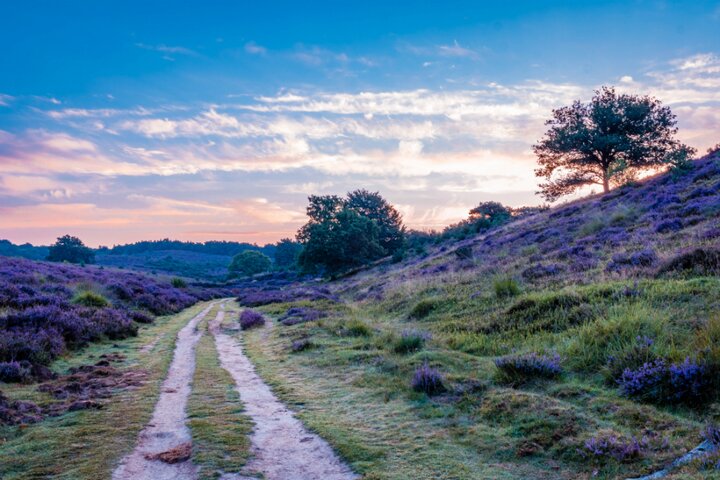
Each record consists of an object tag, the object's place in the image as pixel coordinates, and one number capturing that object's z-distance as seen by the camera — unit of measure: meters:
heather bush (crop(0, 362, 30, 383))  10.42
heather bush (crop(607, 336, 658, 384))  7.53
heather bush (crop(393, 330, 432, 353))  12.32
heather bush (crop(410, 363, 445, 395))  8.78
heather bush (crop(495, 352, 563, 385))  8.30
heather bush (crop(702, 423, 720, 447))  4.79
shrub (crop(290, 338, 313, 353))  14.91
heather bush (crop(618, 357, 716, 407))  6.23
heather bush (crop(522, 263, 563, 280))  17.38
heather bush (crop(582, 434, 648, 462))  5.15
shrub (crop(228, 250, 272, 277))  115.25
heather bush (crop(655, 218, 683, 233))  18.14
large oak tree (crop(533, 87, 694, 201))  42.41
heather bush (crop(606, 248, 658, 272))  14.53
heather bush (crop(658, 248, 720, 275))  11.89
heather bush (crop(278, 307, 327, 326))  22.20
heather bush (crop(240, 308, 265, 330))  22.14
